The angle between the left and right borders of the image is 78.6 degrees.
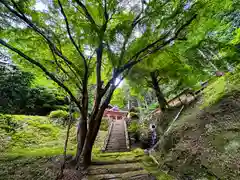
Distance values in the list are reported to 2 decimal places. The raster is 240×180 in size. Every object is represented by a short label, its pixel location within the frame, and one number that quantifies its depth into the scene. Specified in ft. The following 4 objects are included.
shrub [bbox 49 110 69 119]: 35.63
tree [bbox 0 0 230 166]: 13.26
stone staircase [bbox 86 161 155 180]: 13.99
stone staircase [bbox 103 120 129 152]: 26.08
